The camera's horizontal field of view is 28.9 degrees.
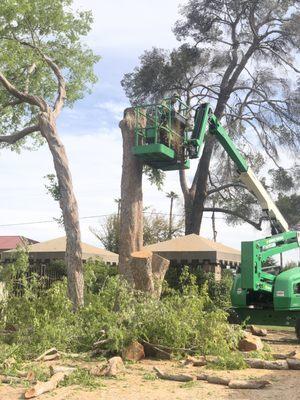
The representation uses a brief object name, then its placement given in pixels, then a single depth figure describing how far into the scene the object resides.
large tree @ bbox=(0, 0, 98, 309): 13.67
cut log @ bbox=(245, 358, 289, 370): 9.12
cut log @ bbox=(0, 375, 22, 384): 7.39
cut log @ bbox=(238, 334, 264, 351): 10.76
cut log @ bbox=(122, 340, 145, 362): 9.32
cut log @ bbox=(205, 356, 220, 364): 9.30
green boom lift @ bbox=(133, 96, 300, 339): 12.15
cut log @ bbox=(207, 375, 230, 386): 7.63
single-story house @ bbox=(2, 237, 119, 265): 22.61
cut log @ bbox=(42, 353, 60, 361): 8.90
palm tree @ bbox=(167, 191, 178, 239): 45.83
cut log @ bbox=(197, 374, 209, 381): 7.99
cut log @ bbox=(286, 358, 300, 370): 9.11
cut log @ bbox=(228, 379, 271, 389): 7.40
